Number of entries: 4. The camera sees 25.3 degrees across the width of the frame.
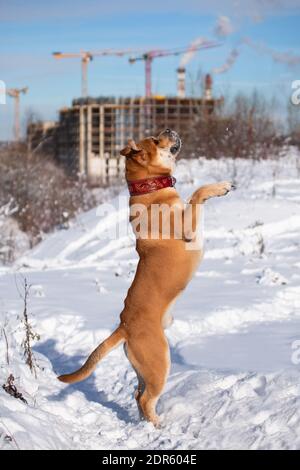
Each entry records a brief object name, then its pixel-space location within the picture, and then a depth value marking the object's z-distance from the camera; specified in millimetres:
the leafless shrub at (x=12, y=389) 4762
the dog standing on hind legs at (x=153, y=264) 4621
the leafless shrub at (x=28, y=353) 5592
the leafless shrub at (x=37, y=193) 18422
